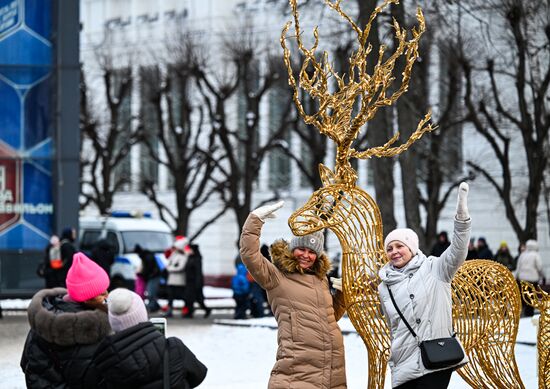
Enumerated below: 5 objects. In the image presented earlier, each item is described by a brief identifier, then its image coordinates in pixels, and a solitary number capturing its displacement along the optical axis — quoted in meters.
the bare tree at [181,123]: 41.84
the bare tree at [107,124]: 43.84
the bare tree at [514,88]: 29.48
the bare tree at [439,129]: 34.03
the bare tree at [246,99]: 40.03
